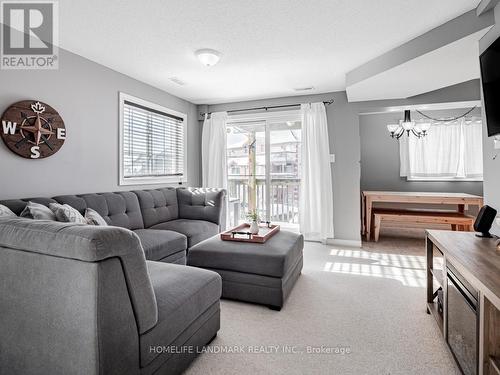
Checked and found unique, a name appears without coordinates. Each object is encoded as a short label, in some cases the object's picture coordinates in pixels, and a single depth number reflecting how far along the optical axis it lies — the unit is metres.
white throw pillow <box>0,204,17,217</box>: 1.79
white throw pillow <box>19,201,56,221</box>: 1.91
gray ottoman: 2.13
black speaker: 1.83
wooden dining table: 3.97
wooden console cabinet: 1.10
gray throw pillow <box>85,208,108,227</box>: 2.25
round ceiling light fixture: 2.68
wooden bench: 3.90
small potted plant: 2.73
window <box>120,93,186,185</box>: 3.48
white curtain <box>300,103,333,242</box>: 4.15
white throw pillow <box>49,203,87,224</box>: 2.01
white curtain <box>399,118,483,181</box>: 4.88
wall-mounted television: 1.72
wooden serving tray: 2.49
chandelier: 3.67
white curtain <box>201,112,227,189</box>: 4.73
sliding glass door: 4.59
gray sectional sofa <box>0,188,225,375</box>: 0.99
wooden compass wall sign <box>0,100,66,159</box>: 2.26
